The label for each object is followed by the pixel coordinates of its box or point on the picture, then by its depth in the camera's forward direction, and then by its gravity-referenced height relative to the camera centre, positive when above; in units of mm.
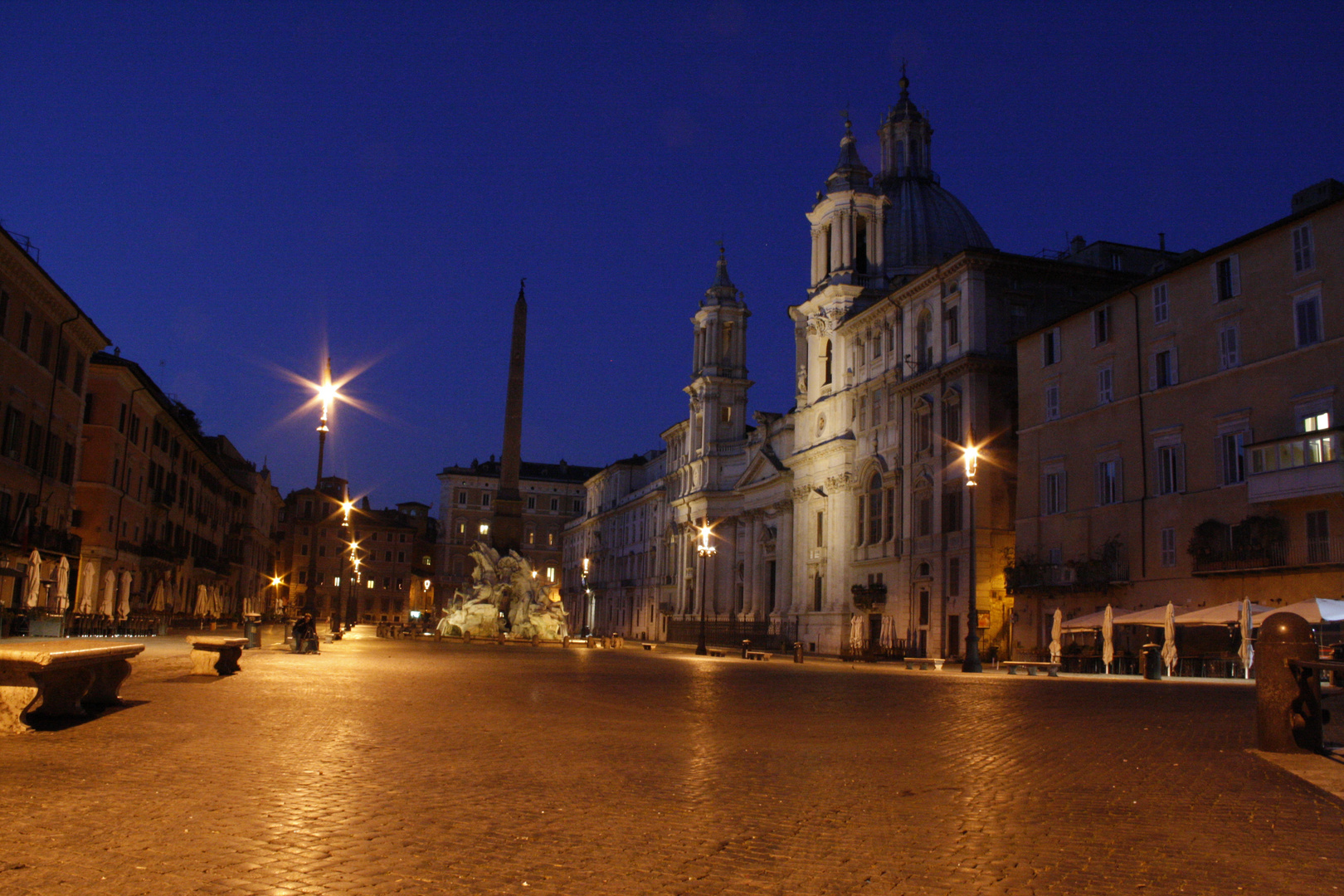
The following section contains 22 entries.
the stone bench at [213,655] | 19406 -1010
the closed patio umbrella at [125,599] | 41594 -137
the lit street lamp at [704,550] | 48562 +2869
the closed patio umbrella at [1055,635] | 36250 -321
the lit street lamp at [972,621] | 33991 +29
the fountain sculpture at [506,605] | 57156 +154
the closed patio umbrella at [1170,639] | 31438 -302
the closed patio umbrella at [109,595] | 41250 +24
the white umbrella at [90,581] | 44656 +572
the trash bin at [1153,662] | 31200 -981
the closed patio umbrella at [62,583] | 34062 +334
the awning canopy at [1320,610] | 26953 +577
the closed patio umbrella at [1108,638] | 33969 -354
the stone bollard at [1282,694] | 11398 -669
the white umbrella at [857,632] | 50469 -618
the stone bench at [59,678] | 10695 -927
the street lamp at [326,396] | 26234 +4941
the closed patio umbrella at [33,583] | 32094 +289
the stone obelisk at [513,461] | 57531 +7787
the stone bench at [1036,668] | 35312 -1462
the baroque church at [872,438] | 49438 +10318
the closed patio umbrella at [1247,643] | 28797 -318
